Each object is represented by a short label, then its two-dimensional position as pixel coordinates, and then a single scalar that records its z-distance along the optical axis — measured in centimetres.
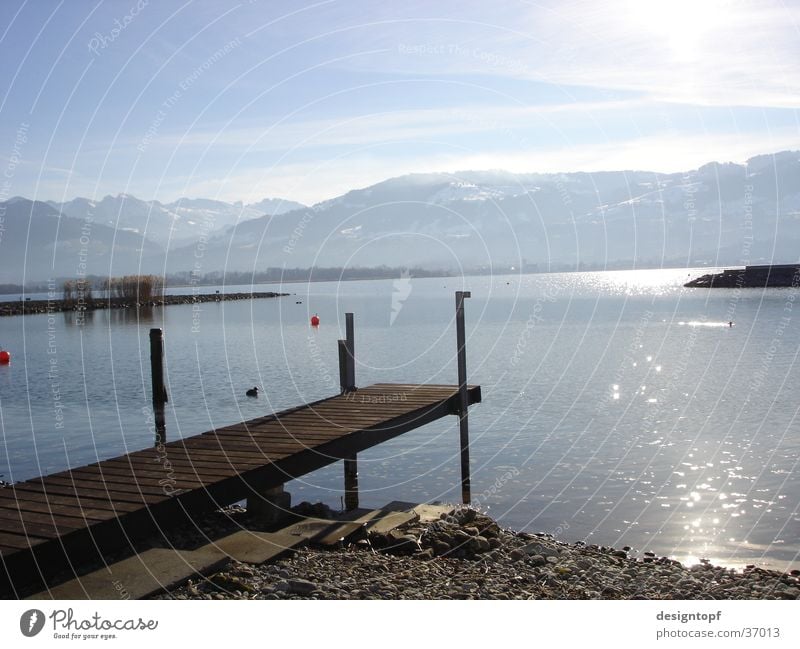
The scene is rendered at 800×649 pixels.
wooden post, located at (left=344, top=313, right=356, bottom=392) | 1912
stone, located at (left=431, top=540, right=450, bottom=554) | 1120
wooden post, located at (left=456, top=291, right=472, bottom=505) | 1821
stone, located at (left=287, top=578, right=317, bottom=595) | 867
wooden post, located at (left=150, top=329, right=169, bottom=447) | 2417
